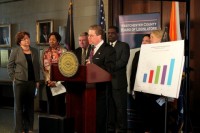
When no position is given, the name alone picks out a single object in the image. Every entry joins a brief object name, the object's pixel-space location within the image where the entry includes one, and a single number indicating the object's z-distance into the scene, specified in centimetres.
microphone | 334
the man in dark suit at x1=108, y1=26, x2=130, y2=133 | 432
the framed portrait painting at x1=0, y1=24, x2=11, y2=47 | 739
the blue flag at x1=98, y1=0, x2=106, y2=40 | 504
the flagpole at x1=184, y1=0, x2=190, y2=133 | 258
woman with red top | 432
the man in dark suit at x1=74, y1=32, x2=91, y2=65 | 407
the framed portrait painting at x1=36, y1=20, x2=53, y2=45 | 655
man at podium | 318
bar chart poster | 275
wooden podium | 289
